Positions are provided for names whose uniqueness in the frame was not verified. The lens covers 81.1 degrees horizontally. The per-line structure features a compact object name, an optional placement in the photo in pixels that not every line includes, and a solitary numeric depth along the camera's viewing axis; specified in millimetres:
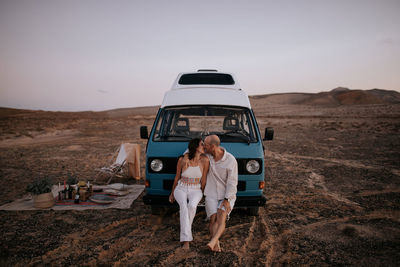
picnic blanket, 5203
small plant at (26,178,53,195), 5017
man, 3582
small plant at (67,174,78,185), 5873
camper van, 3988
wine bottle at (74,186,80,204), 5406
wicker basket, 5105
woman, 3617
